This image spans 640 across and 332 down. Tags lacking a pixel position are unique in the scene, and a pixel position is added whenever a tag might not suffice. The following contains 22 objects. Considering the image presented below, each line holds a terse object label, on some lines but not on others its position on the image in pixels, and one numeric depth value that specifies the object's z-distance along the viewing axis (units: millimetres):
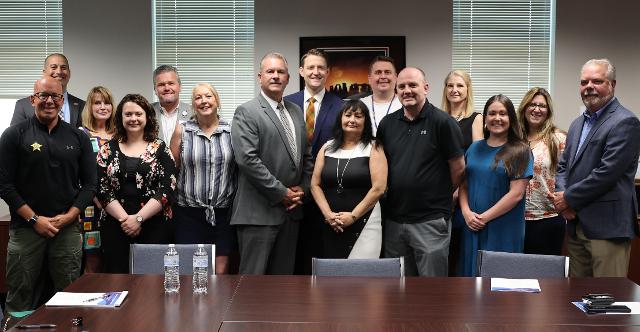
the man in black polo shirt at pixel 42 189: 4676
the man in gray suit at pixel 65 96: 5625
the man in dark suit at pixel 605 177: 4371
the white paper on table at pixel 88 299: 2992
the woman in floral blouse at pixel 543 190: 5004
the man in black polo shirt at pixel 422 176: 4578
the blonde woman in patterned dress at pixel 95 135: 5020
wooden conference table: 2740
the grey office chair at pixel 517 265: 3731
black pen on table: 2695
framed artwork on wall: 7438
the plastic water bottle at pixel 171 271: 3281
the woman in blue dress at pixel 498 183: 4566
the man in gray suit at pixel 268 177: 4734
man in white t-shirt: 5195
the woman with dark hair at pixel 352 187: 4625
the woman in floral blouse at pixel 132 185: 4758
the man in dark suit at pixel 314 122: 5008
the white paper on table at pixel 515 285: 3279
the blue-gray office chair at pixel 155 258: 3902
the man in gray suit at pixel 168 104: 5234
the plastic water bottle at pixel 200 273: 3230
